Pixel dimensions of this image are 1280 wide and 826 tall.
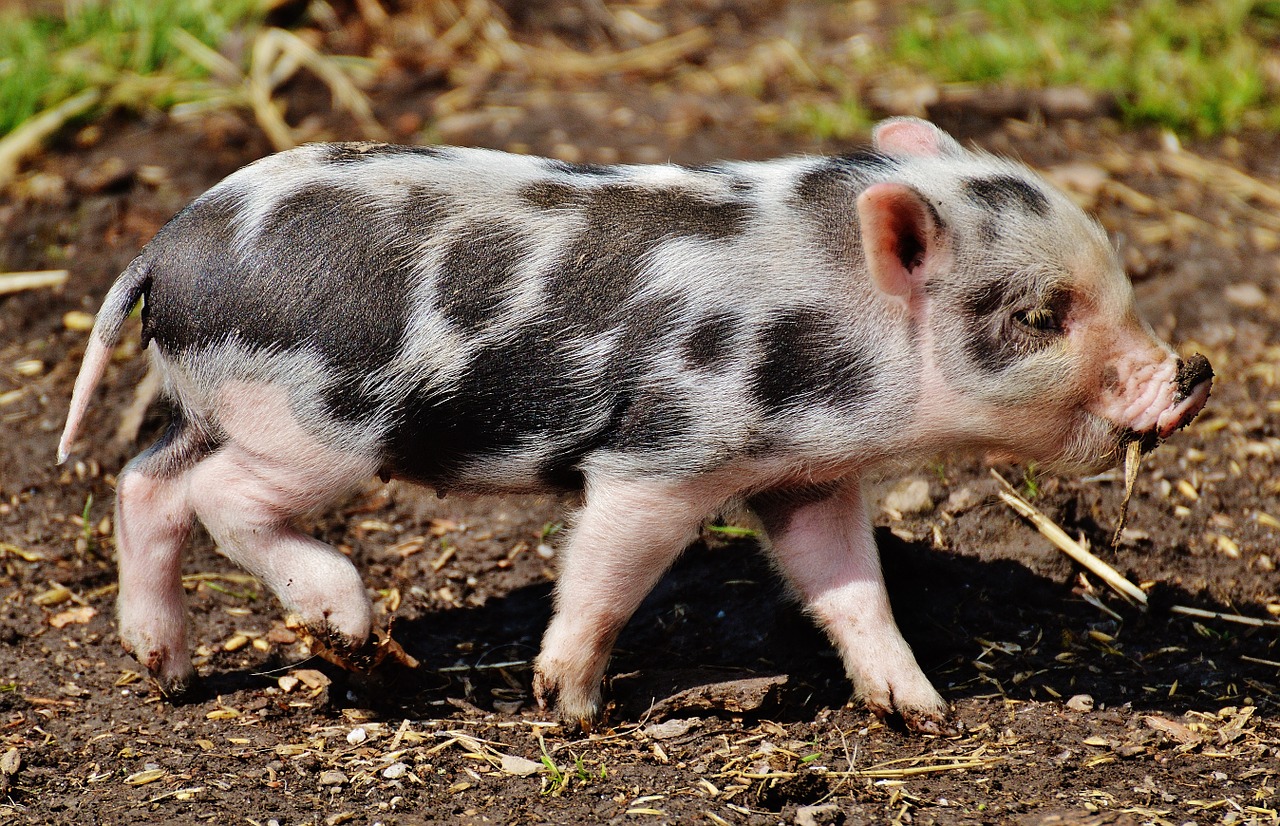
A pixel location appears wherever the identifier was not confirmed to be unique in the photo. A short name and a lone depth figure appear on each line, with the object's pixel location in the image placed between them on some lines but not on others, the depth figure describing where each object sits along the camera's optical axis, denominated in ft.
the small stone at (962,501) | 33.14
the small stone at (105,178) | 45.21
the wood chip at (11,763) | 25.35
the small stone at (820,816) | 23.49
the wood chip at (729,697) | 27.22
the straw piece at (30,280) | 40.88
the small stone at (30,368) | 38.24
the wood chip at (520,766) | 25.63
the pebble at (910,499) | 33.22
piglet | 24.86
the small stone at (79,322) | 39.81
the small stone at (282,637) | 31.19
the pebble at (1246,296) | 42.24
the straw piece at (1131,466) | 26.76
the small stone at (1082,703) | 27.72
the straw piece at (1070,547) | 31.22
